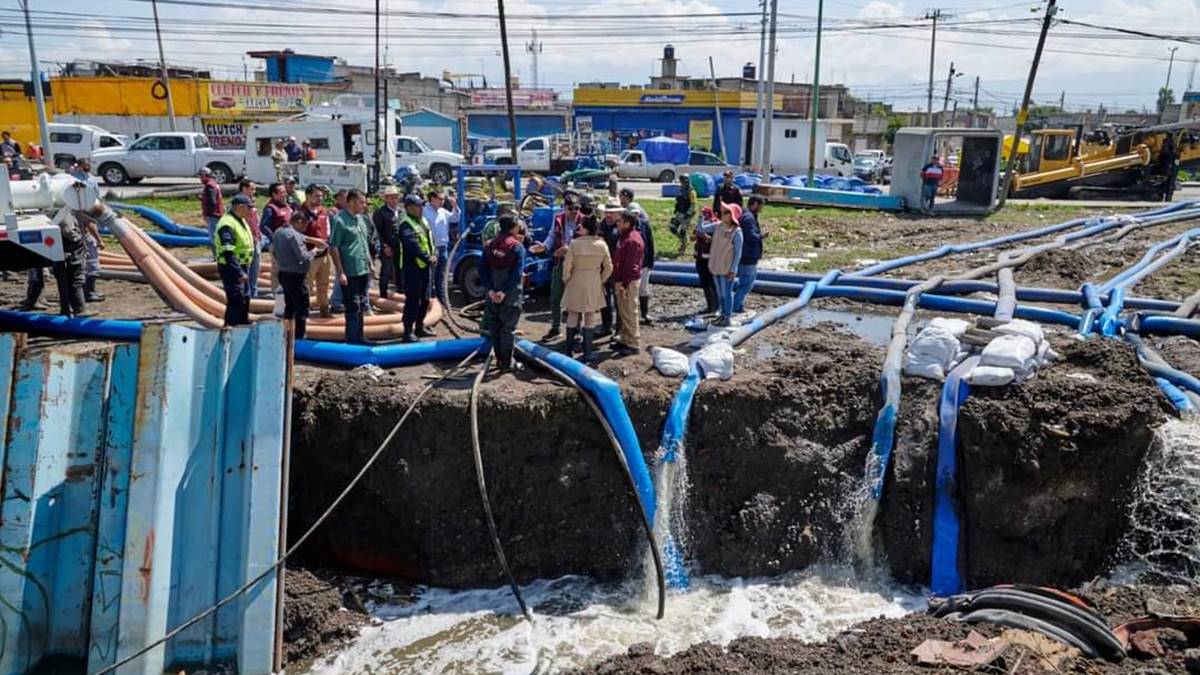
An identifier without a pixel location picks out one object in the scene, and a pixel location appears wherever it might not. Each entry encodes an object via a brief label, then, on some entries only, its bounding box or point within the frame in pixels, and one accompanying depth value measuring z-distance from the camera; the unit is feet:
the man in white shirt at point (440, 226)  34.24
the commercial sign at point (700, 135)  141.38
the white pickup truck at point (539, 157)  105.40
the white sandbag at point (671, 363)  26.99
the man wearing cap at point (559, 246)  31.60
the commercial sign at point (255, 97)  119.44
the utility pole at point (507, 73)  68.33
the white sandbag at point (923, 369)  27.03
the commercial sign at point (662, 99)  140.15
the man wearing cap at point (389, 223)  32.37
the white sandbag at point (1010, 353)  26.25
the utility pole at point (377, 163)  72.07
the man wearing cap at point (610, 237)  30.35
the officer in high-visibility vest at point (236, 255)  27.50
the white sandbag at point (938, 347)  27.30
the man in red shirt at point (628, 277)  29.32
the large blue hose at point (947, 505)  24.84
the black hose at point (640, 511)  23.48
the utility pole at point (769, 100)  86.74
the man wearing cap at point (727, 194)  39.04
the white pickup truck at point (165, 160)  80.28
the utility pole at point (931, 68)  156.56
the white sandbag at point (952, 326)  28.19
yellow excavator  84.69
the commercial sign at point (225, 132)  110.01
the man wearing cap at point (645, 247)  32.04
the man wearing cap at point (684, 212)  46.75
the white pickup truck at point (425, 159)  89.35
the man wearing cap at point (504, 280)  26.63
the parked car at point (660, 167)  107.55
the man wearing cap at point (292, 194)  39.06
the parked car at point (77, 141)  84.53
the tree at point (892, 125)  178.19
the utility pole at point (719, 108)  138.62
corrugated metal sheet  19.93
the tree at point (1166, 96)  250.94
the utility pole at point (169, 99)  108.17
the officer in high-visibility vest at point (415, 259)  28.63
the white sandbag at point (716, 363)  27.12
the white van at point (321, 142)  79.92
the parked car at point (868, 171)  121.29
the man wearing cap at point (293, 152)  78.74
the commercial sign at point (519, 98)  174.60
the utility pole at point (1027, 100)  73.92
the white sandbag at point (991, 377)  25.85
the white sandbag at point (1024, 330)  27.63
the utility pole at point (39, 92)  69.66
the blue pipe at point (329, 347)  27.74
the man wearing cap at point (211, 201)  39.55
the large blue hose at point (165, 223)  50.28
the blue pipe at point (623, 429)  24.68
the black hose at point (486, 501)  23.21
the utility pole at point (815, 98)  94.22
